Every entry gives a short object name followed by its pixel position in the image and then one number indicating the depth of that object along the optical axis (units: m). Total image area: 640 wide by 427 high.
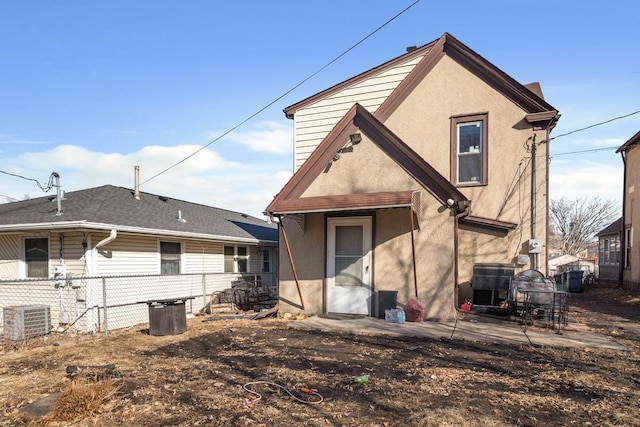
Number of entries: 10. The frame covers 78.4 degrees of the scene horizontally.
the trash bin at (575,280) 20.41
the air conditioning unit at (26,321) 8.59
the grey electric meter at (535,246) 10.05
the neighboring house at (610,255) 20.03
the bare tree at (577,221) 42.44
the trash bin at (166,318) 8.26
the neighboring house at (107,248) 10.02
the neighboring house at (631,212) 16.62
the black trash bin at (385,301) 8.92
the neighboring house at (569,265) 24.84
